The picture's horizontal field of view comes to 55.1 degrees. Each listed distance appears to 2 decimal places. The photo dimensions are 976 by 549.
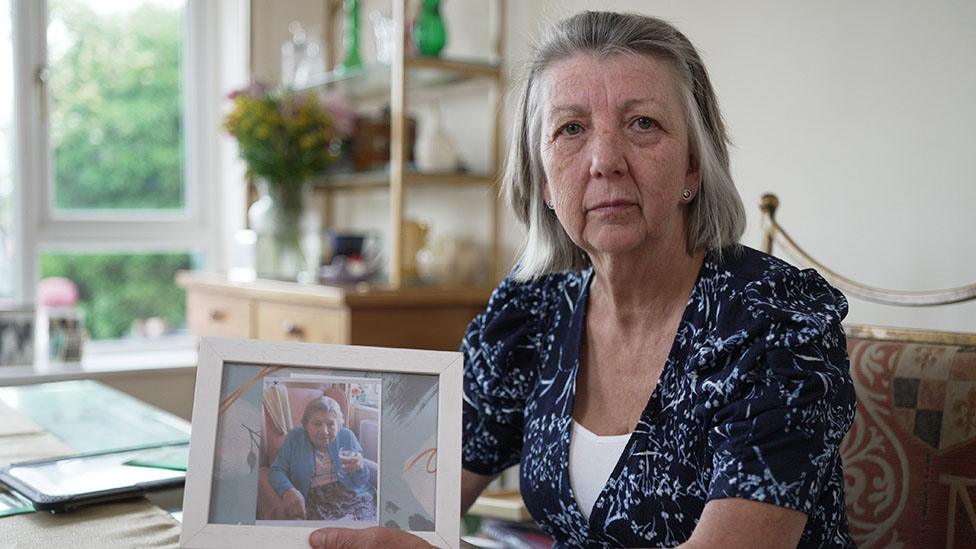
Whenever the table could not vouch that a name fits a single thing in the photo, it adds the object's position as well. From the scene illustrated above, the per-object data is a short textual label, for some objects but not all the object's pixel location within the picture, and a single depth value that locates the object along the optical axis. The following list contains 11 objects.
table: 1.02
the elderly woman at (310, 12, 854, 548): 0.99
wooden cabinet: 2.47
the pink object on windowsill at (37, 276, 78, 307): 3.58
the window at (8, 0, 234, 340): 3.50
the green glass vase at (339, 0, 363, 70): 3.07
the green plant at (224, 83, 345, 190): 2.96
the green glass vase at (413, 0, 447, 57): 2.70
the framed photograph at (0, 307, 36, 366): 3.04
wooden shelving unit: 2.63
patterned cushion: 1.19
